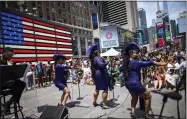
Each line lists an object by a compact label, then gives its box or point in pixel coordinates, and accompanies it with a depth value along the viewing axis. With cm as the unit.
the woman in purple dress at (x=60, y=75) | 327
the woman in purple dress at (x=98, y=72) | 321
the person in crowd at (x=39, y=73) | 743
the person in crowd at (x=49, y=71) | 805
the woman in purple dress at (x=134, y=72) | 229
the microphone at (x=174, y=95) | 104
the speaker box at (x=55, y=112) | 229
